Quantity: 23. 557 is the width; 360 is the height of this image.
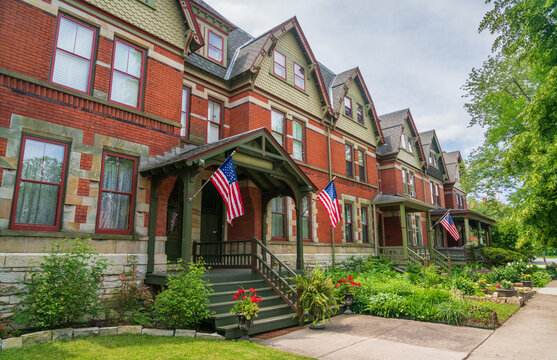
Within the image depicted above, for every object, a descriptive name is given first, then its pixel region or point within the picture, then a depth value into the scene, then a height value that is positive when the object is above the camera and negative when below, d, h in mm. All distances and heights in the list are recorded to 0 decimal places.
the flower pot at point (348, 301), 10492 -1669
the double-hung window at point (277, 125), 15375 +5370
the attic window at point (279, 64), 15920 +8371
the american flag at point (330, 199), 12656 +1684
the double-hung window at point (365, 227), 20662 +1106
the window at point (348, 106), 20766 +8329
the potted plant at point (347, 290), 10516 -1367
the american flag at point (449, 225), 19625 +1151
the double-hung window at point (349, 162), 20397 +4925
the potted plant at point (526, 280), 15211 -1577
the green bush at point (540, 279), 17500 -1774
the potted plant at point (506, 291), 11922 -1546
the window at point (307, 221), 16188 +1156
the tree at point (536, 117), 10719 +4212
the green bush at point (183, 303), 7195 -1198
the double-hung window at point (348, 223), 19153 +1233
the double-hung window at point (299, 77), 17061 +8335
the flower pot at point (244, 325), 7262 -1654
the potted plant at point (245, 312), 7262 -1392
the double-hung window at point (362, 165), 21531 +4997
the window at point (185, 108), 12648 +5075
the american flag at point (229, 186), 9078 +1573
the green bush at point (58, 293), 6465 -916
